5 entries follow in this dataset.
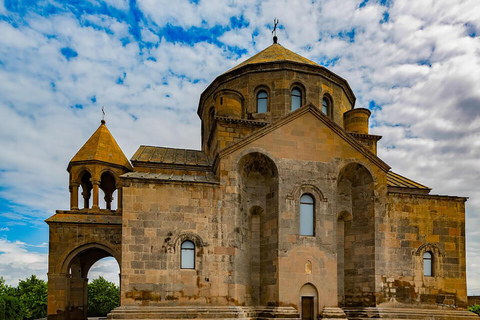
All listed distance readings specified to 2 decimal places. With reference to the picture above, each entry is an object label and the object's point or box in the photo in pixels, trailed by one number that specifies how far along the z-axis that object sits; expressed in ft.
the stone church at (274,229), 43.34
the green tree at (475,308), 70.88
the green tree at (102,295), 113.91
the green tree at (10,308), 65.51
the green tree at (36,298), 92.89
